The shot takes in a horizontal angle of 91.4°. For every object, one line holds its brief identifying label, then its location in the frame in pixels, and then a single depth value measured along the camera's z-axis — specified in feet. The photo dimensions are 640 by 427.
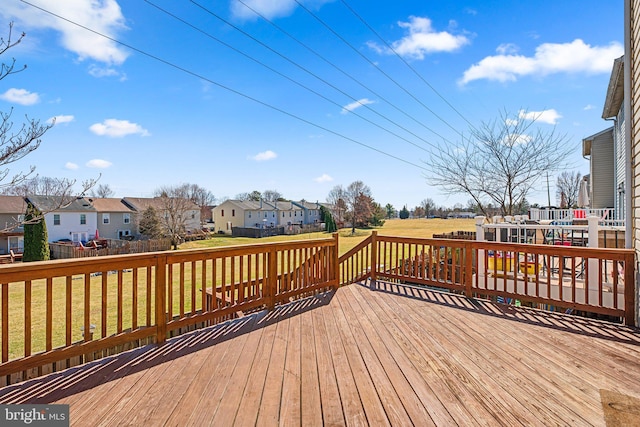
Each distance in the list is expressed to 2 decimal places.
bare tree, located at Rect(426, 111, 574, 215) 30.86
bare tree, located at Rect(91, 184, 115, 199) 103.75
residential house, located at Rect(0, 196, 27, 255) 67.26
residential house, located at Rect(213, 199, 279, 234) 115.55
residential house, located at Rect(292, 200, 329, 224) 140.26
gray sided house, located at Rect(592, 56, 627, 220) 25.13
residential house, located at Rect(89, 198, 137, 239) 86.84
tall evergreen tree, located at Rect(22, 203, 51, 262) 55.31
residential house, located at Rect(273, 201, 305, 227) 127.31
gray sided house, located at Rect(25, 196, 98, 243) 75.15
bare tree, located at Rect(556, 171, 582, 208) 80.59
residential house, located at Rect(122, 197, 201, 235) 78.10
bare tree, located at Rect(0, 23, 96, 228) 13.37
